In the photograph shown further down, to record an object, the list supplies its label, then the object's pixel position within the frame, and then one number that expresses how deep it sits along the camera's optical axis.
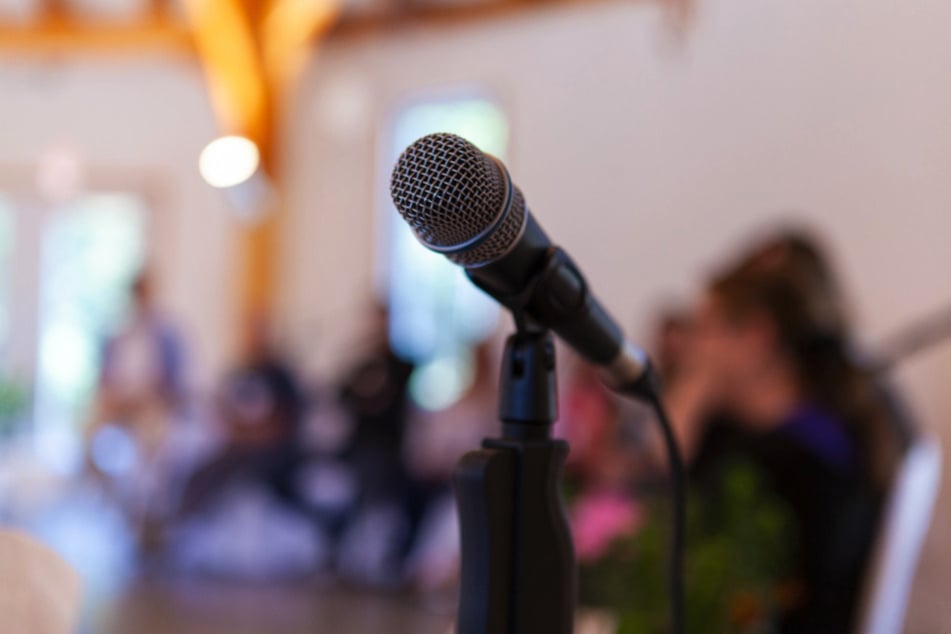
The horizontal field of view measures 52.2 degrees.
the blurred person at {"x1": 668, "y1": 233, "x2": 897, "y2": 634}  1.65
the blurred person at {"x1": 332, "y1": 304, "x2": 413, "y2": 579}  4.75
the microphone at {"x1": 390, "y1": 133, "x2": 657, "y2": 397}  0.59
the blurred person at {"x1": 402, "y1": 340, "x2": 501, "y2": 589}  4.49
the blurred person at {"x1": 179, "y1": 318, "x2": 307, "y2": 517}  4.89
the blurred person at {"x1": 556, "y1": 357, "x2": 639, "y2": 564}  3.56
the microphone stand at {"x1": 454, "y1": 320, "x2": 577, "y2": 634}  0.66
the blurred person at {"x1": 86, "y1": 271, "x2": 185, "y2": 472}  5.79
